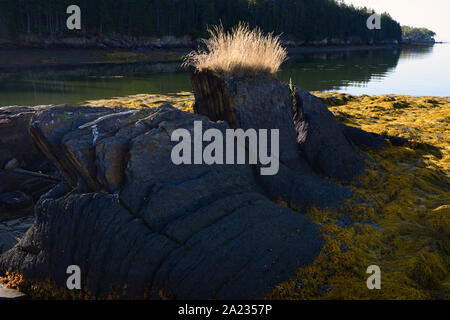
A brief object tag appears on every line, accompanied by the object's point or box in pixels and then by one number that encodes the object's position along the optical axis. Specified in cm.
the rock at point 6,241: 576
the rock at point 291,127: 604
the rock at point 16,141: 866
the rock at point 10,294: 421
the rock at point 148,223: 394
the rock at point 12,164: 855
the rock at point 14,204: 716
